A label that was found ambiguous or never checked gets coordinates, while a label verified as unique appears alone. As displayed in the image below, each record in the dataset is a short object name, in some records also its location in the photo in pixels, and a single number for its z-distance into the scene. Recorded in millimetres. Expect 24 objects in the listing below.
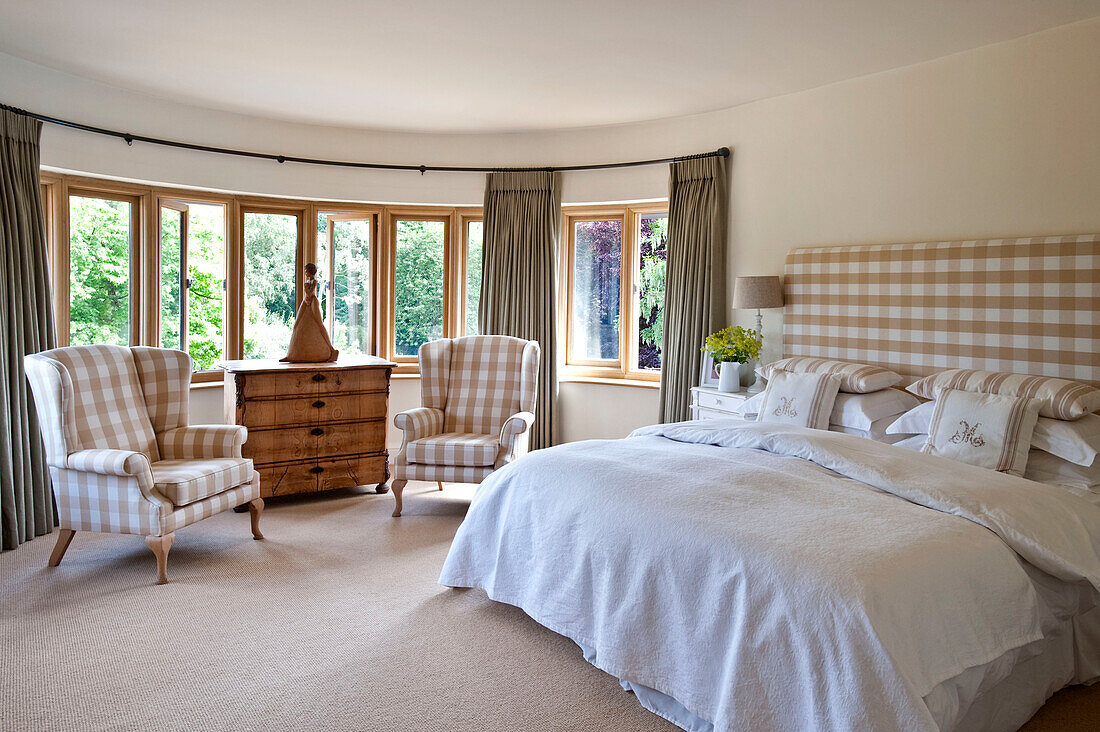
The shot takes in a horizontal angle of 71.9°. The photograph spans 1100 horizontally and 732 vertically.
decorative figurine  5066
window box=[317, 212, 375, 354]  6078
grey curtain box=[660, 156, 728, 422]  5188
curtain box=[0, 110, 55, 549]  3967
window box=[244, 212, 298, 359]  5773
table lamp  4586
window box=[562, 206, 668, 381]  5914
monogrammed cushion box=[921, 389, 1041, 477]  3107
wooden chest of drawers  4688
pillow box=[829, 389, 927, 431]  3797
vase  4711
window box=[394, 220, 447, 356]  6293
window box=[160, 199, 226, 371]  5363
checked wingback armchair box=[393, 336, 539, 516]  4535
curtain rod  4469
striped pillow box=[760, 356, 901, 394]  3889
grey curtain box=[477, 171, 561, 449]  5957
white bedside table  4586
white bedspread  1940
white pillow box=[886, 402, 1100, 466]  3016
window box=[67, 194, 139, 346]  4855
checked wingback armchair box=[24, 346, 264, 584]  3441
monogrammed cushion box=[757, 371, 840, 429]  3900
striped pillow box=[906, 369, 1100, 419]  3131
